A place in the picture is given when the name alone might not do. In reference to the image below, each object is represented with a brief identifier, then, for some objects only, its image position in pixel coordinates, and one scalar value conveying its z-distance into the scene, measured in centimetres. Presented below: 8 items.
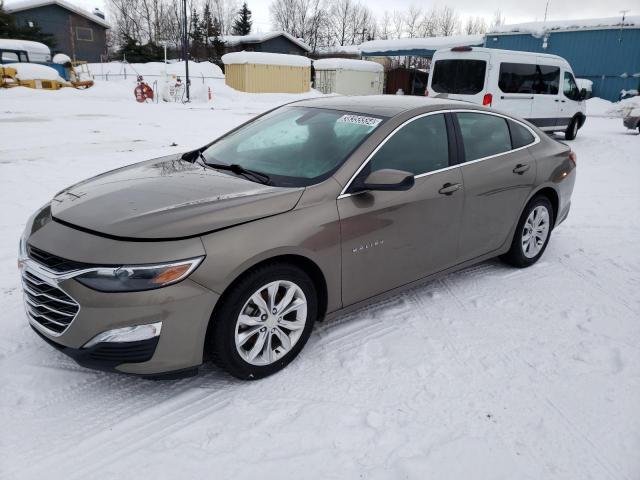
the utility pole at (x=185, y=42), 2346
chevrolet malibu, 240
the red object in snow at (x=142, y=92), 2277
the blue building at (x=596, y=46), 2545
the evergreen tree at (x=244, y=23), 5944
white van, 1152
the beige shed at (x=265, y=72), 2912
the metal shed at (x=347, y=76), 3338
